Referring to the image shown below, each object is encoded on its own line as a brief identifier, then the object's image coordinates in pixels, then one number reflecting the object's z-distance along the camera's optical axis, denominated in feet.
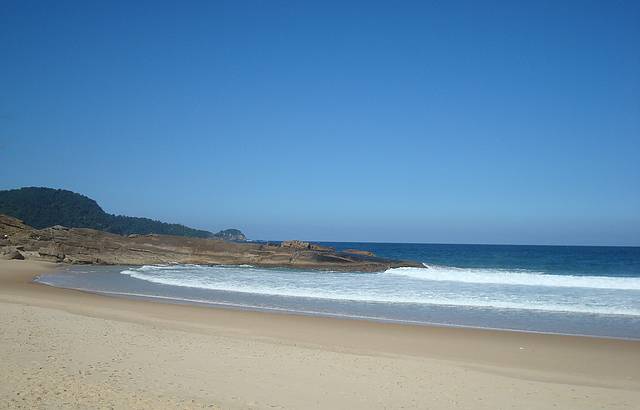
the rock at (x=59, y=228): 137.84
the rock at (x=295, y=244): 136.98
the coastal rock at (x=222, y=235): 619.26
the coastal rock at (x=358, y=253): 143.89
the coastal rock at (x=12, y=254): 117.76
